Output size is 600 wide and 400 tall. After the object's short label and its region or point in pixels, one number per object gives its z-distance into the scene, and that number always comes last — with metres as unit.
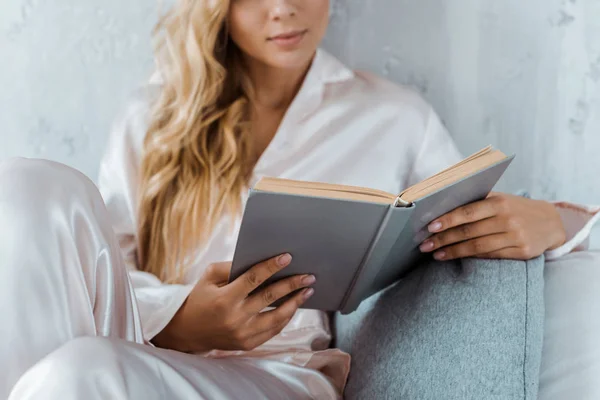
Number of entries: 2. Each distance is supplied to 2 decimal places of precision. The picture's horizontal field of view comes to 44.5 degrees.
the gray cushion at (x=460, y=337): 1.01
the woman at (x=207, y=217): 0.89
